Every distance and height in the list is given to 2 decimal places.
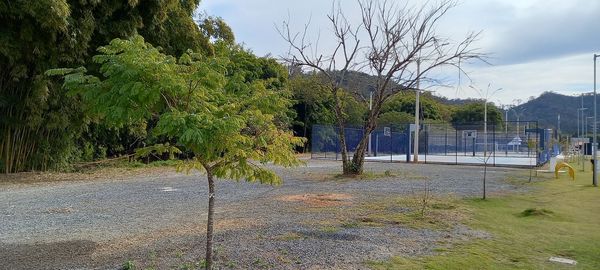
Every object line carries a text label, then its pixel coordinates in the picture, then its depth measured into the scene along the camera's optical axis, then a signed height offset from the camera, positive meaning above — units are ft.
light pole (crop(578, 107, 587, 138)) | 151.10 +8.67
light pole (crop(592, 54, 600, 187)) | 55.50 -1.04
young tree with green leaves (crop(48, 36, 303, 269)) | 14.29 +1.16
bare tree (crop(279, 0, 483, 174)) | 59.52 +8.75
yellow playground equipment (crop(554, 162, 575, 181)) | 64.64 -2.62
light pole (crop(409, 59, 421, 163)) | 92.48 +2.37
